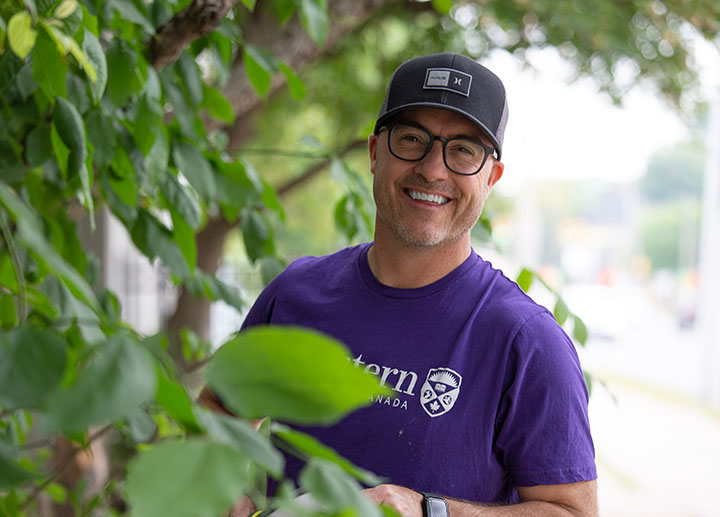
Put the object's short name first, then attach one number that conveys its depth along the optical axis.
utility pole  11.69
